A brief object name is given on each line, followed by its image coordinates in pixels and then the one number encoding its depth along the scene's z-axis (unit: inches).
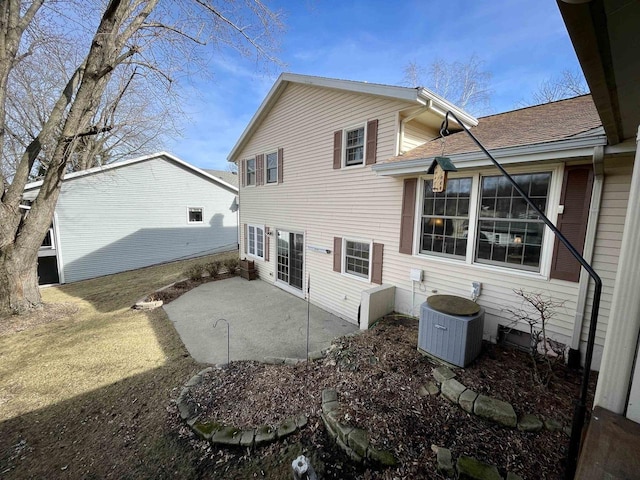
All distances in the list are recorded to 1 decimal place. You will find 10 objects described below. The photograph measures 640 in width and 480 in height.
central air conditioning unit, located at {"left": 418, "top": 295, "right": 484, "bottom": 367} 142.3
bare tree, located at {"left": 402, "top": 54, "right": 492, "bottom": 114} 580.4
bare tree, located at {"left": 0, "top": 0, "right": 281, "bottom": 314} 248.1
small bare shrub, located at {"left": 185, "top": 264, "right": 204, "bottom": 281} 398.3
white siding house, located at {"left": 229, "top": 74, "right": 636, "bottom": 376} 137.1
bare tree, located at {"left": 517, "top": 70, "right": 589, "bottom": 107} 498.0
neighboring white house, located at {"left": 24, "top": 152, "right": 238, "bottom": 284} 426.9
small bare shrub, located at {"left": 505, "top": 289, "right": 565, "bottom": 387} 143.2
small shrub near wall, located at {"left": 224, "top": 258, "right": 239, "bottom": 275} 443.5
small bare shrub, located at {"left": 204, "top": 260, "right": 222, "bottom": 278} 418.9
